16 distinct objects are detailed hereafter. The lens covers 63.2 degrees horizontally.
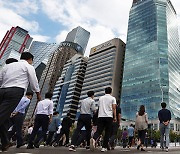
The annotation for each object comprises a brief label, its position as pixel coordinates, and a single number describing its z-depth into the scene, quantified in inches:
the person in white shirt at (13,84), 100.7
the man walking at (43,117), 182.9
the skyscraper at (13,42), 3892.2
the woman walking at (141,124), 236.8
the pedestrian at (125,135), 445.4
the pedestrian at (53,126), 280.9
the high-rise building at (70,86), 2930.8
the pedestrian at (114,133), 249.1
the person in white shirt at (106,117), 168.1
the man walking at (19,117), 175.7
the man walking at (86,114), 185.9
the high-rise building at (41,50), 4618.7
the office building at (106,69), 2714.5
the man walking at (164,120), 242.0
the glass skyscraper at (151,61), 2235.5
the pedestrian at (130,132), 383.1
